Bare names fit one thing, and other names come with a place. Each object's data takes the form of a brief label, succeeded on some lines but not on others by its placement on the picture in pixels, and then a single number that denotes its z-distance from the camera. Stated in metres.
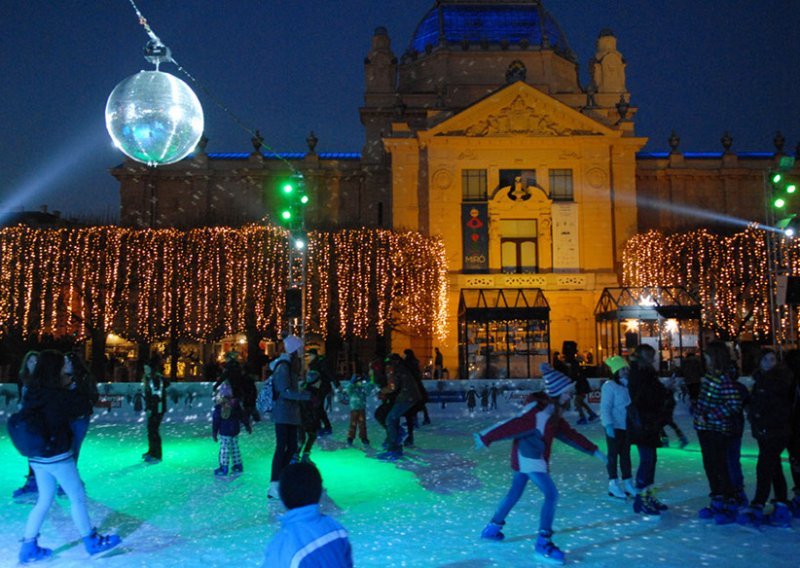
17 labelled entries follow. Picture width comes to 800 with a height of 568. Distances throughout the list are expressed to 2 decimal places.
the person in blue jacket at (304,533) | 2.89
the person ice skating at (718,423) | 6.84
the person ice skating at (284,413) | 8.09
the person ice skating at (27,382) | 6.45
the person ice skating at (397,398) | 10.91
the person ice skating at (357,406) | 12.73
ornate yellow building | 33.25
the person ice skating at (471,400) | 18.03
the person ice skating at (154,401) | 10.87
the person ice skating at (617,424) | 8.06
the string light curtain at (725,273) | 30.16
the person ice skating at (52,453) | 5.76
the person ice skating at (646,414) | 7.13
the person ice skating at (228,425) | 9.59
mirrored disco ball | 7.32
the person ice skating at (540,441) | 5.94
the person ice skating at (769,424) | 6.80
